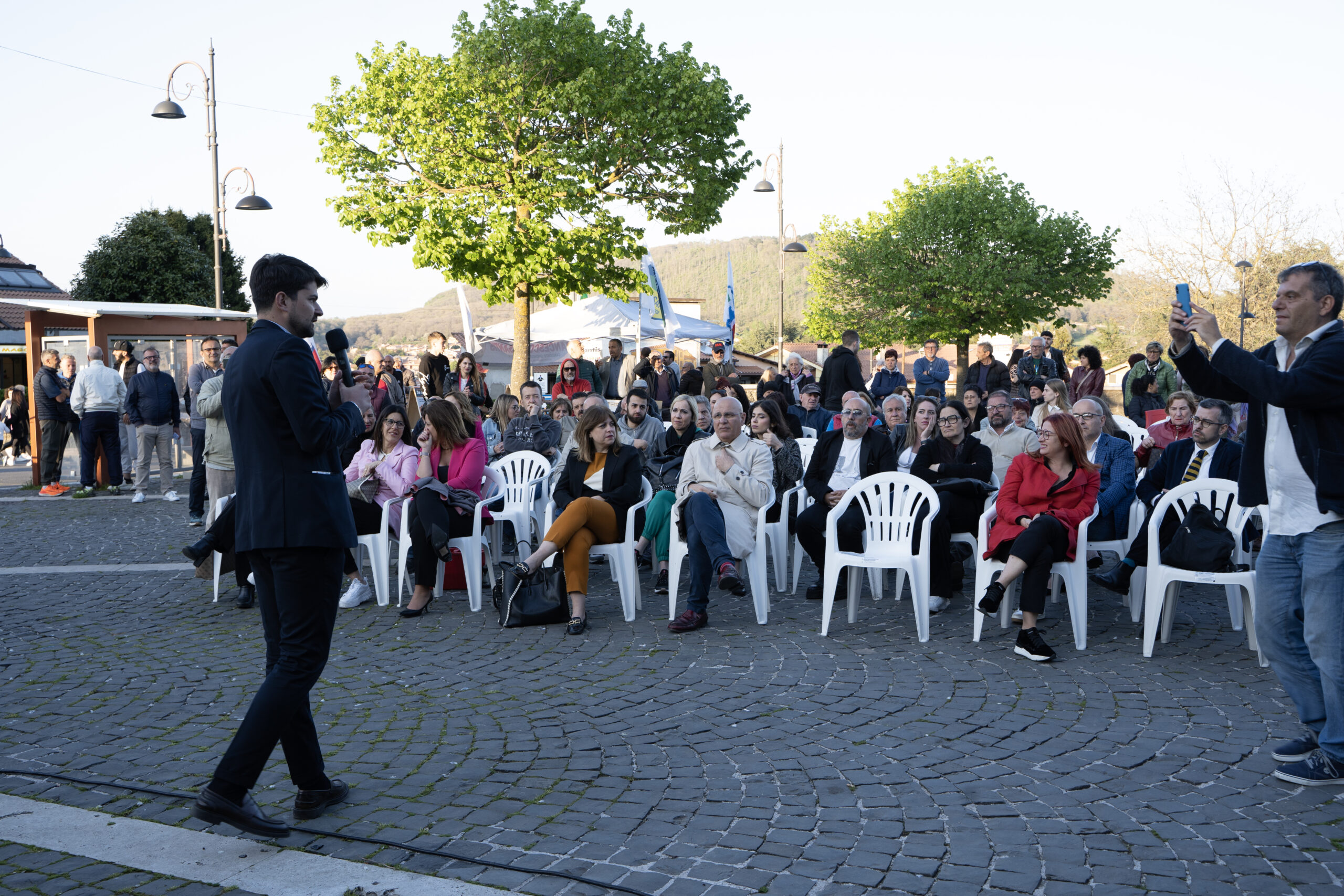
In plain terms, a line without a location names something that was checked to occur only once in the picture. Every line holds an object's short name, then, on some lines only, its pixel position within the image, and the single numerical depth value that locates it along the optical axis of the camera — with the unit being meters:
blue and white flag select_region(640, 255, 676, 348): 19.77
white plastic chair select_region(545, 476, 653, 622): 7.05
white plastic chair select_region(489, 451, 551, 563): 8.76
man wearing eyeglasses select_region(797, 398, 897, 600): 7.71
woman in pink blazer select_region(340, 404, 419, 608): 7.86
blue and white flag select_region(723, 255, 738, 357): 21.89
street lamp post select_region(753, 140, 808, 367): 30.05
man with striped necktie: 6.85
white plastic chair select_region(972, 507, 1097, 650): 6.24
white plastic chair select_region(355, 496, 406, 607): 7.66
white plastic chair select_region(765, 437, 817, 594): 8.12
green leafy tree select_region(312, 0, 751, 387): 22.86
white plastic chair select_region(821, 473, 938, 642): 6.65
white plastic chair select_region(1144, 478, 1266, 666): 6.05
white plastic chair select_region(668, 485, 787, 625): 6.97
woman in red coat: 6.13
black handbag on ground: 6.86
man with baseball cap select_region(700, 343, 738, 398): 17.14
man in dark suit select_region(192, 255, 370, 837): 3.61
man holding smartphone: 3.84
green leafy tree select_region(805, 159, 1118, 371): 42.81
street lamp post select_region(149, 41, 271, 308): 19.94
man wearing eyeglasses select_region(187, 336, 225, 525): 11.11
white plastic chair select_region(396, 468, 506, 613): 7.52
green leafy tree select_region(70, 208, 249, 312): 32.22
